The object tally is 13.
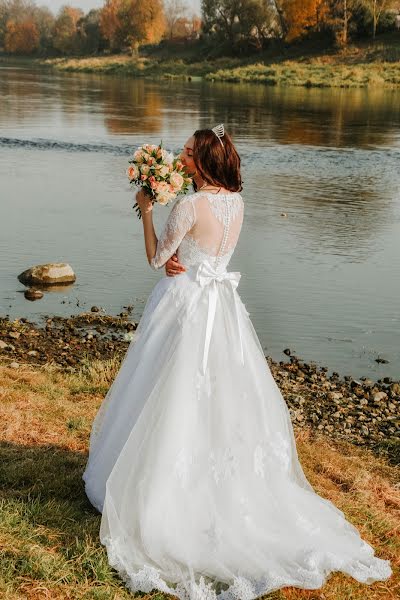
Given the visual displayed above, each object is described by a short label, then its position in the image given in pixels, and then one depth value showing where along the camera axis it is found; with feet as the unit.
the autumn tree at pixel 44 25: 469.98
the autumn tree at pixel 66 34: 430.20
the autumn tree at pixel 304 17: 288.30
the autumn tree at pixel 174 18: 442.71
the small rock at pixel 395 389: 33.96
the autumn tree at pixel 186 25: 442.91
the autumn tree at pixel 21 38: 498.28
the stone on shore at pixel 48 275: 46.39
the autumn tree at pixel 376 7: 267.39
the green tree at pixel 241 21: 311.88
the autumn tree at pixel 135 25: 394.93
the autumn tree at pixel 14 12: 552.82
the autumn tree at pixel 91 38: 418.92
